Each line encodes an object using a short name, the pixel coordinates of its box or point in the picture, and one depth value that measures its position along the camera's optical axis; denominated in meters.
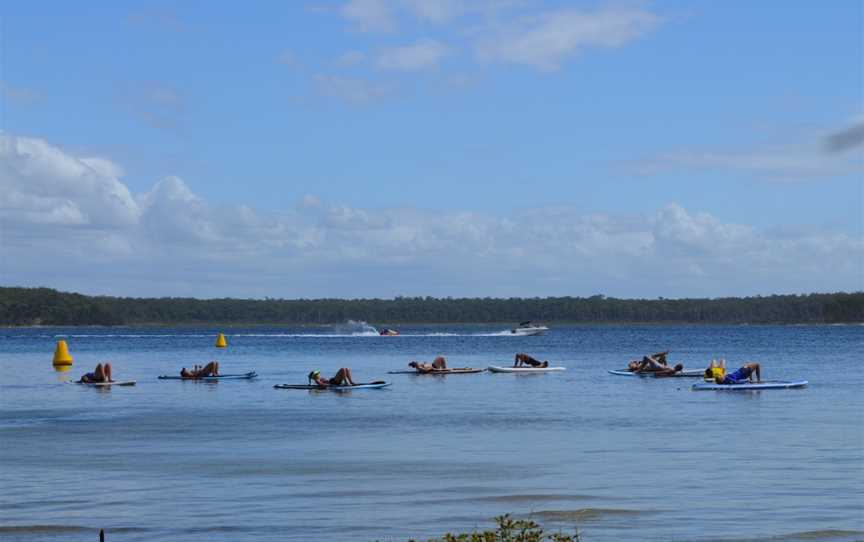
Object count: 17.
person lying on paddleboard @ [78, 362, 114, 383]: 61.10
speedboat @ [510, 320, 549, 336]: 180.12
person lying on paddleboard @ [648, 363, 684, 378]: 64.69
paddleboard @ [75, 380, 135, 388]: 60.56
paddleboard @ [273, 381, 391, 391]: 55.94
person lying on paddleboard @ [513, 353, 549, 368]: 70.66
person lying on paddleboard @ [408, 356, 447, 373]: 69.44
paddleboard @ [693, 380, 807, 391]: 52.59
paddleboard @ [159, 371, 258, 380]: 67.95
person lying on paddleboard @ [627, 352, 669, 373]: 65.31
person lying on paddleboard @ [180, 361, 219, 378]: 65.81
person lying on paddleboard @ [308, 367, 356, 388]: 55.62
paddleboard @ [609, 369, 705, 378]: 64.59
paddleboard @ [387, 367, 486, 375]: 69.06
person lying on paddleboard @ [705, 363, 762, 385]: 53.44
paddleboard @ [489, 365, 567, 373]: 70.50
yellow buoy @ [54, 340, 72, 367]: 84.25
